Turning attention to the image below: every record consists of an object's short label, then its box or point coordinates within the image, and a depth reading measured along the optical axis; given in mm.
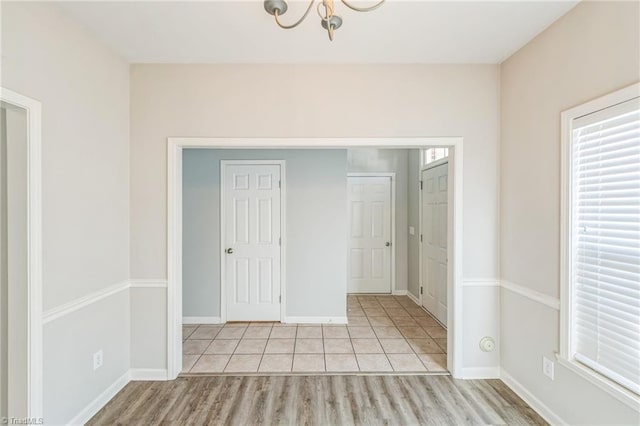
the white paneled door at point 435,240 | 3711
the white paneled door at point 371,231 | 5043
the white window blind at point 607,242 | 1530
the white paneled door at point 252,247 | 3822
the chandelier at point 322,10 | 1473
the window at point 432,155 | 4031
